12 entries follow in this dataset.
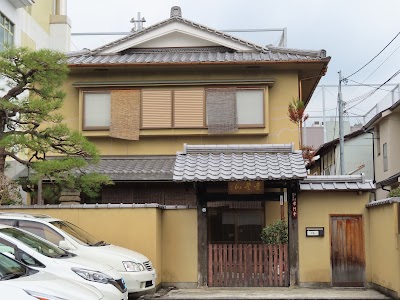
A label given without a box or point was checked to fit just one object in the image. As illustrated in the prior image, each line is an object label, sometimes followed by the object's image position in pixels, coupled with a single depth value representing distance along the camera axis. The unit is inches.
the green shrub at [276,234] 607.2
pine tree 581.0
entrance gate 585.0
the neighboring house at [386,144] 1117.1
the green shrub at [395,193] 614.9
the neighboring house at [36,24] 979.9
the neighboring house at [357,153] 1389.0
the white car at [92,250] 476.1
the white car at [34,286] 262.5
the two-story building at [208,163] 586.2
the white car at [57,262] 366.9
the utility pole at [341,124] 1095.0
